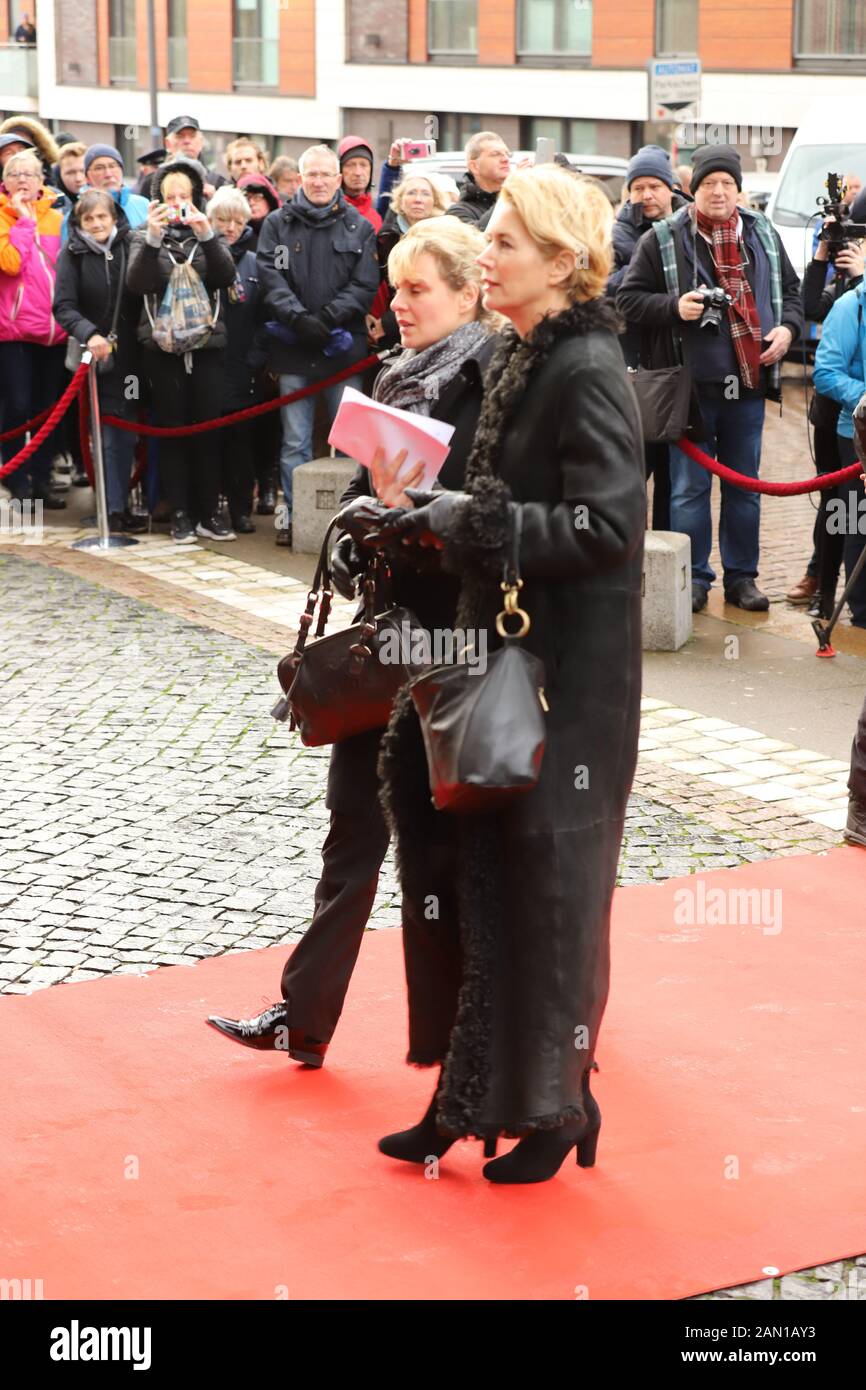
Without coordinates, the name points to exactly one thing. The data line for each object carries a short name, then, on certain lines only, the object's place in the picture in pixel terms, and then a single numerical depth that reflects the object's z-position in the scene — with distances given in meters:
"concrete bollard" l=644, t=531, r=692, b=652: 9.88
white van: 19.75
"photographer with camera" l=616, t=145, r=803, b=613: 10.15
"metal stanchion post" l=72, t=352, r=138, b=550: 12.34
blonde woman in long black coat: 4.16
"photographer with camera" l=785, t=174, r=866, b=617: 10.23
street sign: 18.77
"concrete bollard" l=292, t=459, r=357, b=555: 12.06
